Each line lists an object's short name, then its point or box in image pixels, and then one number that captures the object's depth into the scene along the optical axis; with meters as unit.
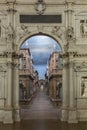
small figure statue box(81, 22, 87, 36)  11.08
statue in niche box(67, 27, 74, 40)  10.85
